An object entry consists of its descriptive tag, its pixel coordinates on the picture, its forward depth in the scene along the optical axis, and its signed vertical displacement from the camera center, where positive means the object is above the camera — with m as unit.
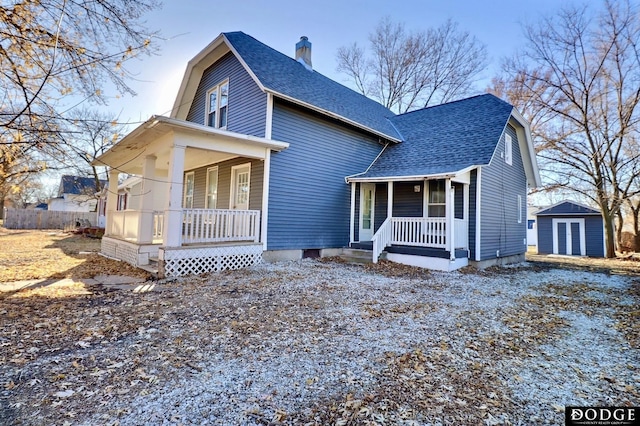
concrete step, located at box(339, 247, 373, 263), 9.73 -0.79
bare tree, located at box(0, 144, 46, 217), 4.03 +0.85
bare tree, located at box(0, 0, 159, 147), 3.99 +2.27
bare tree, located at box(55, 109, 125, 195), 3.99 +1.11
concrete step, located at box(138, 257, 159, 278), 6.92 -0.99
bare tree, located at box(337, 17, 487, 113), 22.25 +12.00
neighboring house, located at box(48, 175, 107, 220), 33.56 +2.54
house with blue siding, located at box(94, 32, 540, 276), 7.80 +1.77
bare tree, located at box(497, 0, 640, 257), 14.95 +7.18
